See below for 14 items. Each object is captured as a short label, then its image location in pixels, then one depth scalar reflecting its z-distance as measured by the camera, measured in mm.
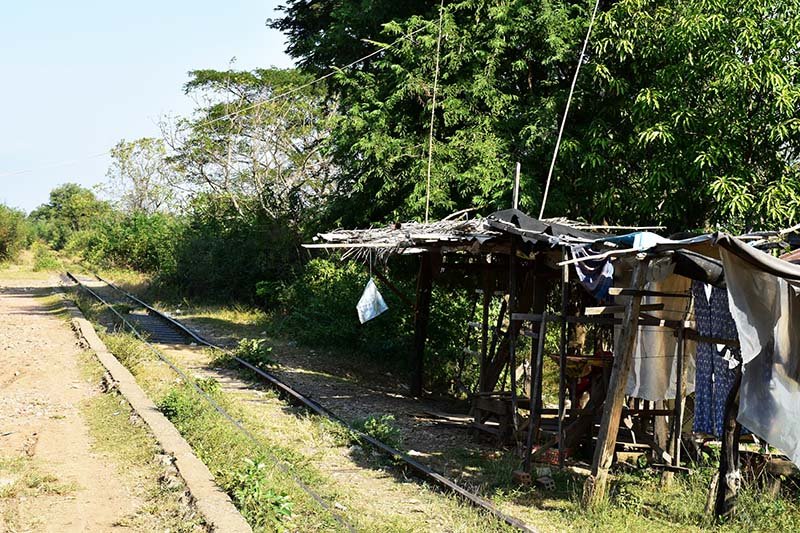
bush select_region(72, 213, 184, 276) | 38875
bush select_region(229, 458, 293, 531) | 6949
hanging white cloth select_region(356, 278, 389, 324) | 12961
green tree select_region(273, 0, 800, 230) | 11914
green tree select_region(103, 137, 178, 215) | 55812
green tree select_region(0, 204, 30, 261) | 49281
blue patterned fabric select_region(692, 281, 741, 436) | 8422
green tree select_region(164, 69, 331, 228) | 33438
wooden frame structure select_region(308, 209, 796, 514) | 7906
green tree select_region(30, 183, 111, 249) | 70875
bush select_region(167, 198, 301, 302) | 25516
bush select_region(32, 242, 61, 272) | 46188
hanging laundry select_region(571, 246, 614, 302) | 8711
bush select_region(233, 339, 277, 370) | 15727
